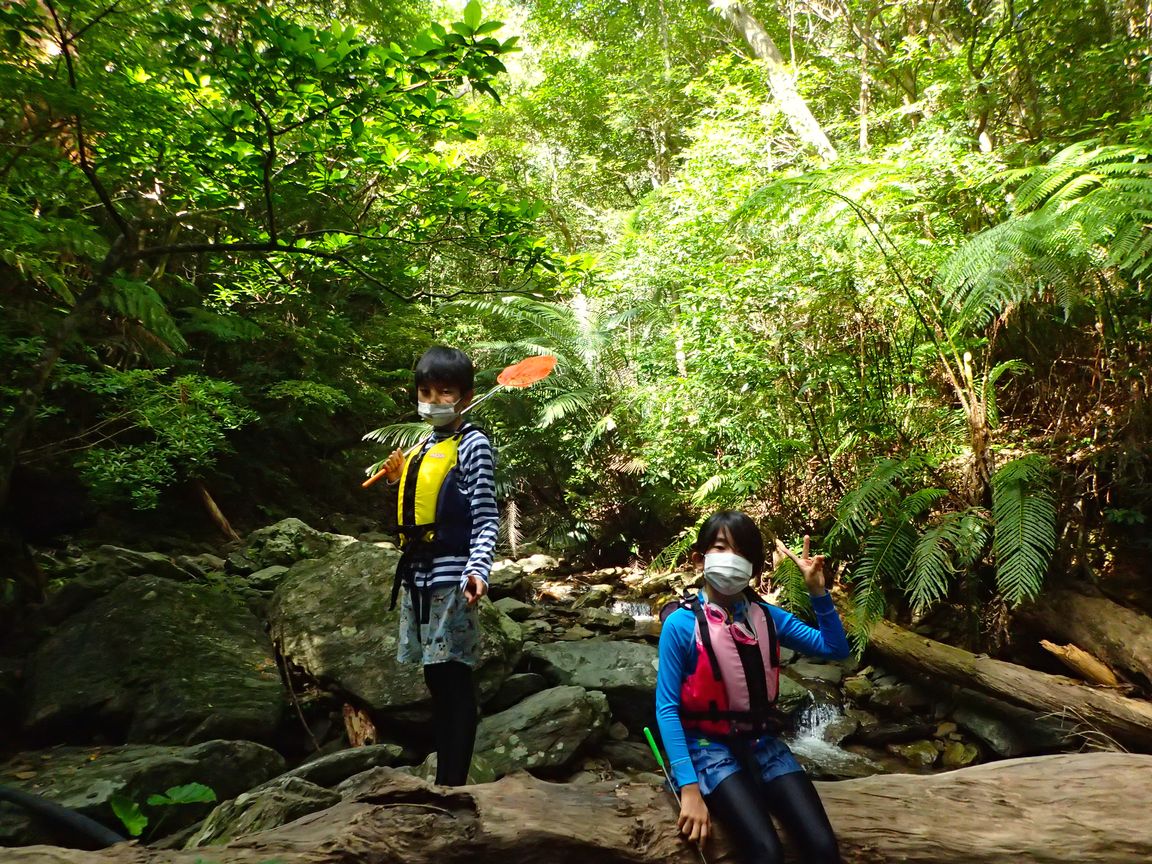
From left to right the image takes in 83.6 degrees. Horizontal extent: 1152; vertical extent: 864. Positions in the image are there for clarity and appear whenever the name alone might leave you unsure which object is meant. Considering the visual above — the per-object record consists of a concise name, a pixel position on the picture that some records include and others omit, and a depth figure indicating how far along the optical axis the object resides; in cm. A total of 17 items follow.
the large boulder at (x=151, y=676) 338
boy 220
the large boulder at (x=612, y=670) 459
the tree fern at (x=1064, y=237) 346
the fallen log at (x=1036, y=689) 354
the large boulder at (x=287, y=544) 669
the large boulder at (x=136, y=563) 512
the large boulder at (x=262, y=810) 223
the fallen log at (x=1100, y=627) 385
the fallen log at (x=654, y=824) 160
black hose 224
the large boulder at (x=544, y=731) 366
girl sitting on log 171
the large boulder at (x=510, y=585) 819
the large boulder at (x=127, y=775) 261
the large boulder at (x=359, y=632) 393
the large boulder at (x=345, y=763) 306
